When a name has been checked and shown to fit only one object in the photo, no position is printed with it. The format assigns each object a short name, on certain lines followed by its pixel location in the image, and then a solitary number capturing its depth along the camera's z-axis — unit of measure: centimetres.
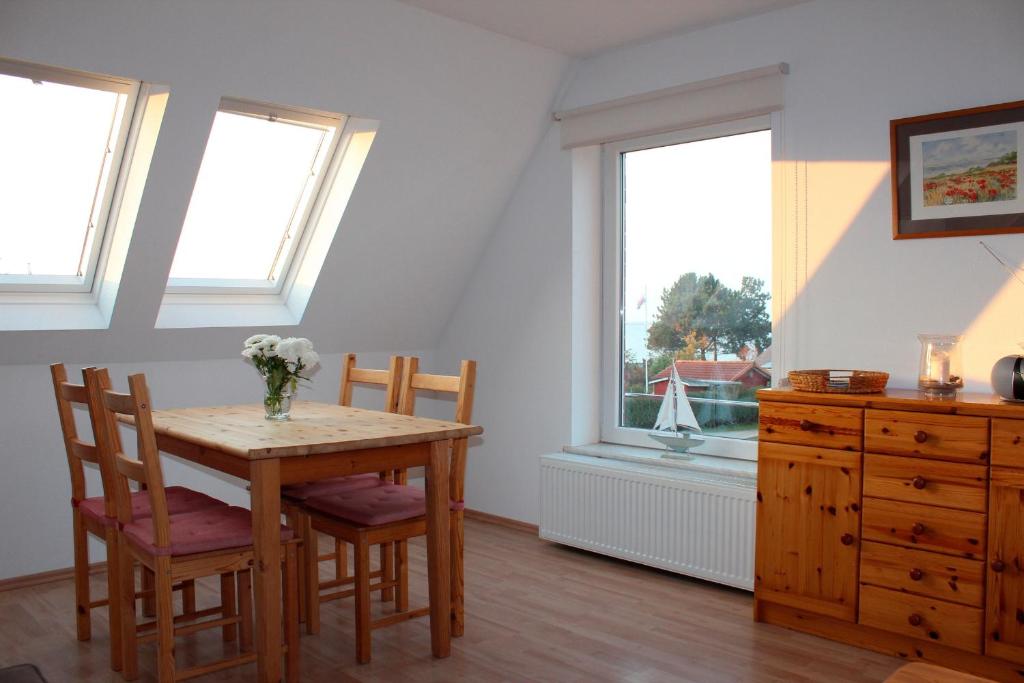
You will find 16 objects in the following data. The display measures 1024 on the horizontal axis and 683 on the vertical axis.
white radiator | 350
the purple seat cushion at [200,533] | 250
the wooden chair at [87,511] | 279
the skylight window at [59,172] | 335
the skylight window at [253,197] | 390
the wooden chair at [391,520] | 287
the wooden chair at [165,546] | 246
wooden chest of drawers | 267
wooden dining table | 251
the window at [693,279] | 387
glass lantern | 296
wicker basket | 304
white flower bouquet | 302
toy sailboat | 390
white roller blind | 358
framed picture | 300
